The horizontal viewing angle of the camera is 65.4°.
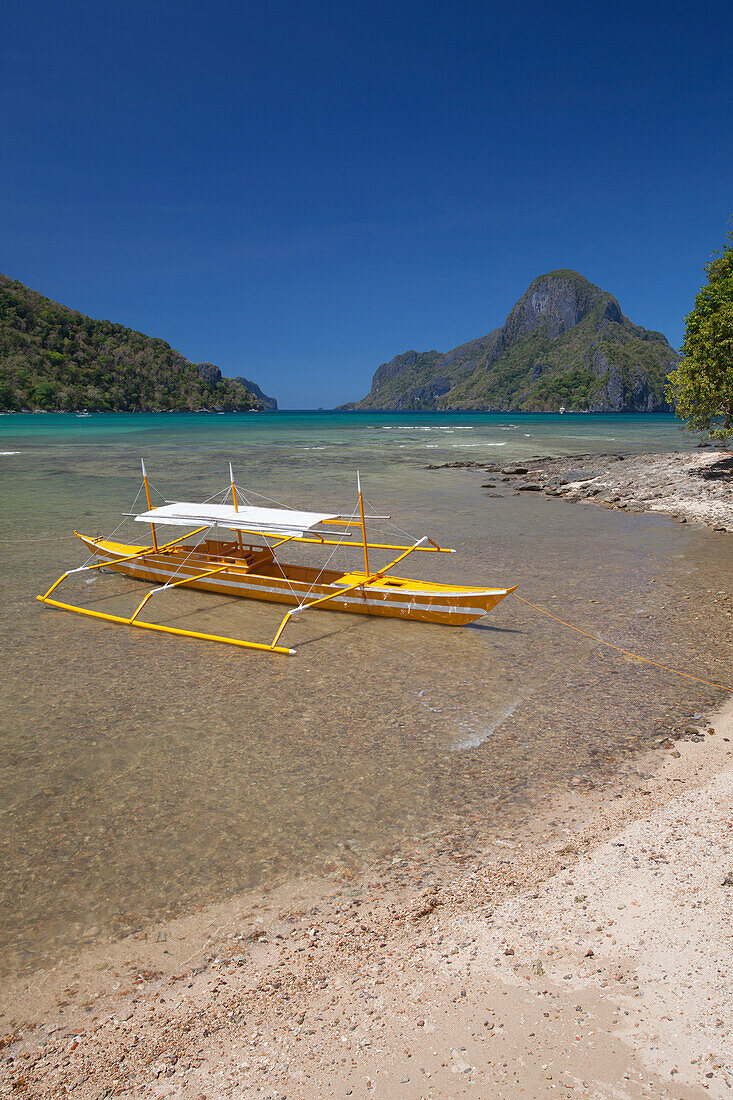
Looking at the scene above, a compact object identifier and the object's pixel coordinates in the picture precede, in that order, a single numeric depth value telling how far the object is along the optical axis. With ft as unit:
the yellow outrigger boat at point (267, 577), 39.17
